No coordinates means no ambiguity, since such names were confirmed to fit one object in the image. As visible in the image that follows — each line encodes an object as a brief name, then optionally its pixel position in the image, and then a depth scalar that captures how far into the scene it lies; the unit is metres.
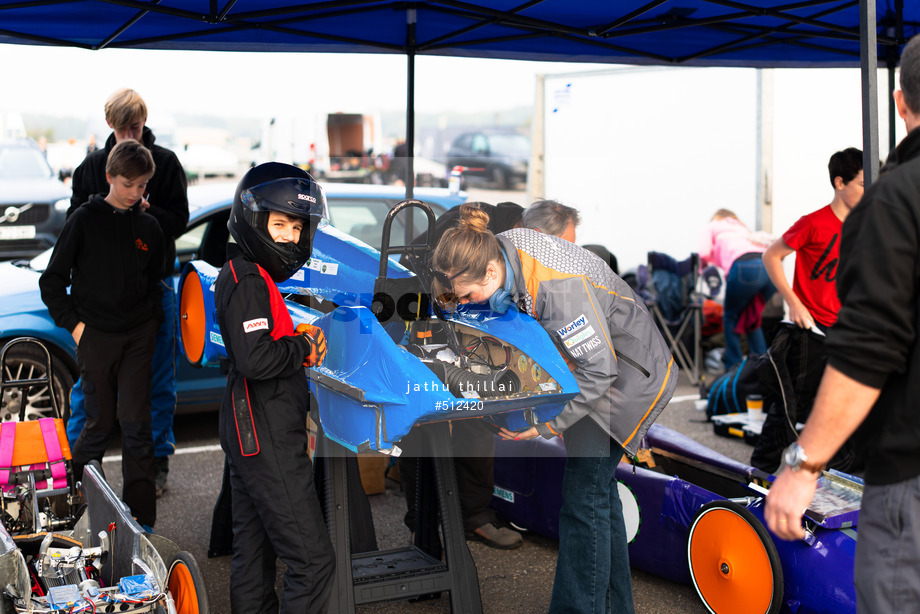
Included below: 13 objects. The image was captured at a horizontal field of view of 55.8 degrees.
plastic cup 6.19
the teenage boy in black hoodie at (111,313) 3.96
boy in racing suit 2.80
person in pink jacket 7.46
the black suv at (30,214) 10.54
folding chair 8.23
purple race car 3.19
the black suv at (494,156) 25.56
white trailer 8.61
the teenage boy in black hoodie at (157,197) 4.52
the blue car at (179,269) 5.38
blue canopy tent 4.48
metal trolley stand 3.15
